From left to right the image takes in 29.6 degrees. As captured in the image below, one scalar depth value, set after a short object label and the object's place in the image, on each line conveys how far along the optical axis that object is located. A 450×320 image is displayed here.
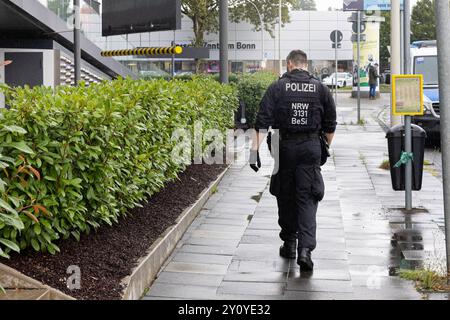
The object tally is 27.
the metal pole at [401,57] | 17.38
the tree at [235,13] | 53.72
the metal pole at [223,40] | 18.22
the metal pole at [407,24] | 10.54
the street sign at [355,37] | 25.78
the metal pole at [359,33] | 24.23
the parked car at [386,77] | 19.76
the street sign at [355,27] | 25.71
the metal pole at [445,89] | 6.79
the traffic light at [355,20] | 25.47
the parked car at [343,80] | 62.66
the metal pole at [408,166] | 10.23
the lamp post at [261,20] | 61.28
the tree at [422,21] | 75.81
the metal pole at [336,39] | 29.09
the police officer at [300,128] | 7.48
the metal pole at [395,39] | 16.12
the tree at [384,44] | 77.43
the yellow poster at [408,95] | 10.14
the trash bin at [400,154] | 10.38
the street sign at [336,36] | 29.61
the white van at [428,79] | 19.91
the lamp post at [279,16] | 58.63
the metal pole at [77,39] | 18.08
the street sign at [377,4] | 18.89
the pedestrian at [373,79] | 39.72
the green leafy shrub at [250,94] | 22.67
